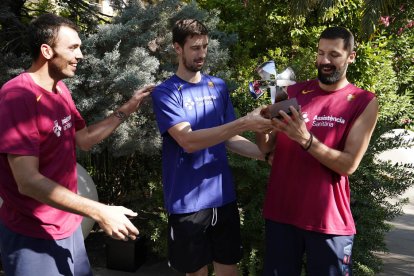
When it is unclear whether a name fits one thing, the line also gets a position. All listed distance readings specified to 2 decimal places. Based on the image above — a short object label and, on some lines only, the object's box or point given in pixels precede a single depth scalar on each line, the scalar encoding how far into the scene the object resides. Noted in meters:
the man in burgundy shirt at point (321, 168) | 2.37
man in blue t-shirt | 2.82
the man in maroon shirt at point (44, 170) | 2.03
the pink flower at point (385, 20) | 8.40
